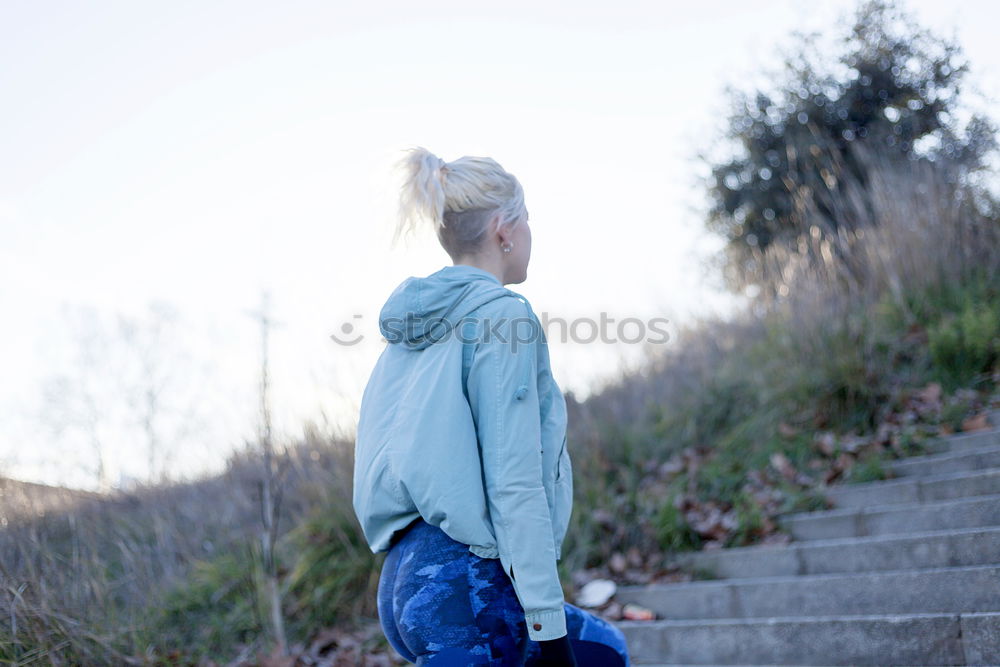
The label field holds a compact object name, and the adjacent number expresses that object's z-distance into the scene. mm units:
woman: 1542
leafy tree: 9734
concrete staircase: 2928
